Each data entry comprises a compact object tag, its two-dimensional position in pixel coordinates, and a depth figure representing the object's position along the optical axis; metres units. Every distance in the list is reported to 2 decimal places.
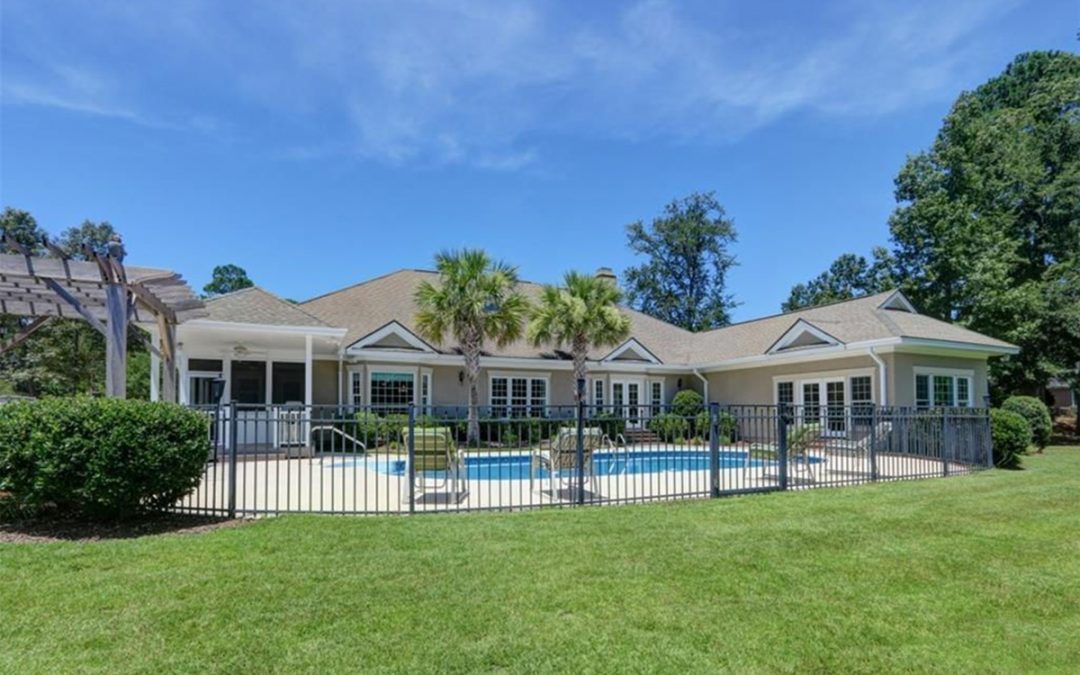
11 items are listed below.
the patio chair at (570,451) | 9.88
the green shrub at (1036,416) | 19.02
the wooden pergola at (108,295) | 9.01
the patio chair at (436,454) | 9.62
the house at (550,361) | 18.42
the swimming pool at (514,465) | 13.88
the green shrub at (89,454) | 6.93
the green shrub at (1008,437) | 14.40
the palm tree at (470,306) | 19.98
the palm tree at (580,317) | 21.84
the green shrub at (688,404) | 23.50
